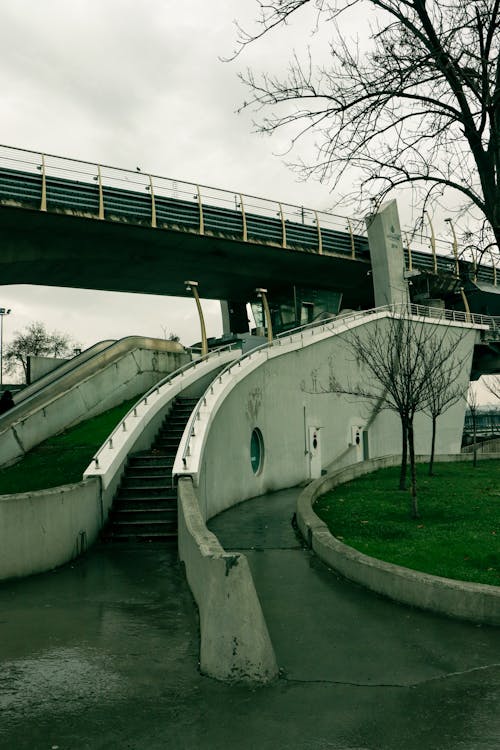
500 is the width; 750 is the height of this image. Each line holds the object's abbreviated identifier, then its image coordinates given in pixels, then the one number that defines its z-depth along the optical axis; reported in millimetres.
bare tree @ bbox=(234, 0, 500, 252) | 7707
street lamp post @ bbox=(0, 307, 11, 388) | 37312
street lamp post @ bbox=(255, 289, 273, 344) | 23156
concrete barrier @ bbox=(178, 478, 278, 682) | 5188
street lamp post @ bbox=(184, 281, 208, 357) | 22980
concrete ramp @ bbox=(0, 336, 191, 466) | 18219
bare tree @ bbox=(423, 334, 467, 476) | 29530
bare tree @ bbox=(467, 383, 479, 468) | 34000
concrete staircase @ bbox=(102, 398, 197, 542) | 11648
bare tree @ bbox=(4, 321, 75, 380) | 53188
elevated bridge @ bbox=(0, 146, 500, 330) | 26828
